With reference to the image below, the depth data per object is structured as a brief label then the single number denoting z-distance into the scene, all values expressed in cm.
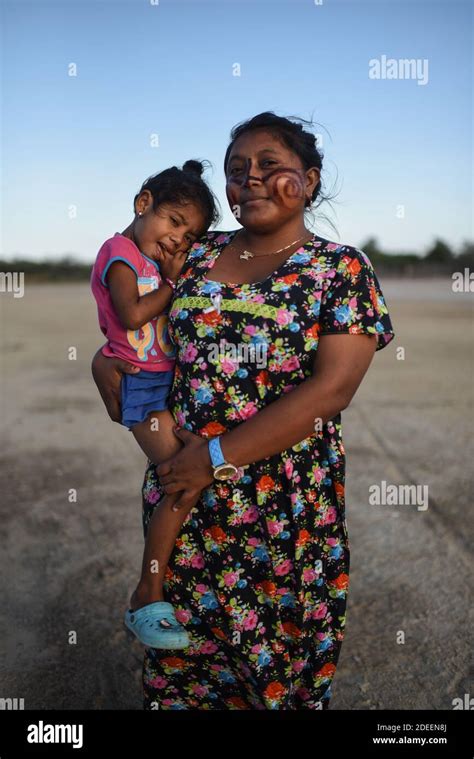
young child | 222
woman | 202
